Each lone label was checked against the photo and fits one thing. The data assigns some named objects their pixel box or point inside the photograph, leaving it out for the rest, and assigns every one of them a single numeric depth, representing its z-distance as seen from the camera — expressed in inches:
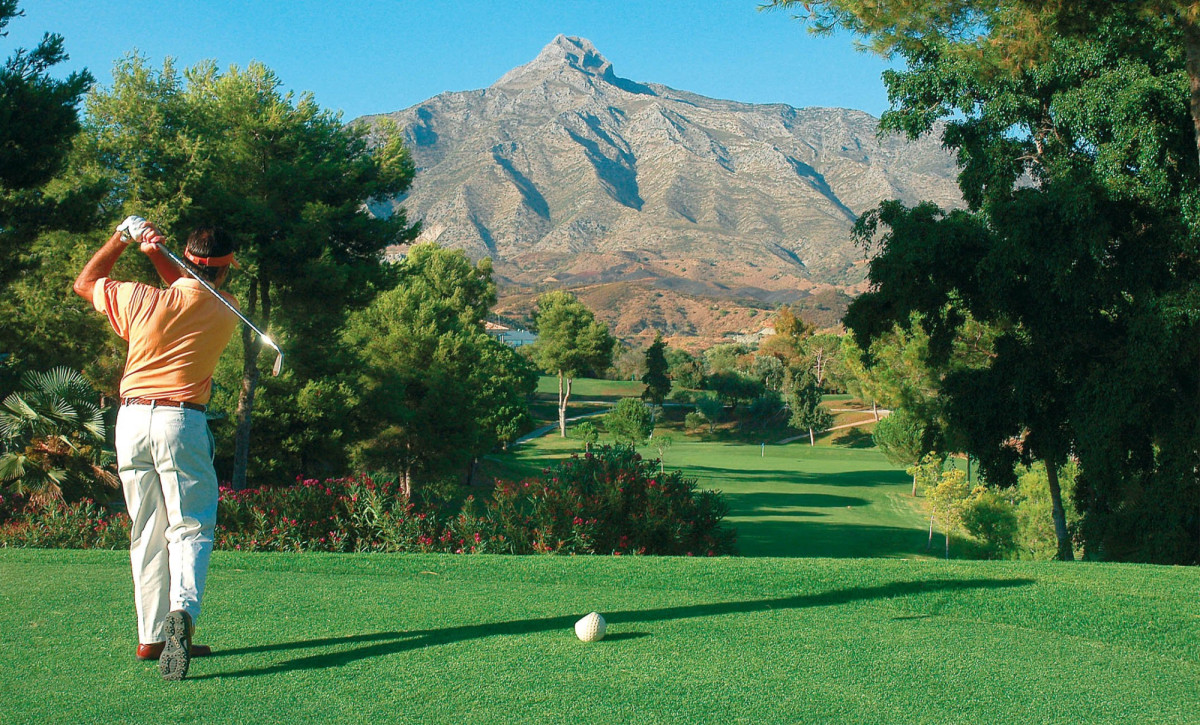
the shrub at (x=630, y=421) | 1414.9
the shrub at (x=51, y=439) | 483.8
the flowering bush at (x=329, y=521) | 389.1
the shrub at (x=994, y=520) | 1092.5
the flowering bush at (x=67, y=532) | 383.6
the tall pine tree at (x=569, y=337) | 2783.0
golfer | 164.7
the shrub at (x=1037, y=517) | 1026.7
